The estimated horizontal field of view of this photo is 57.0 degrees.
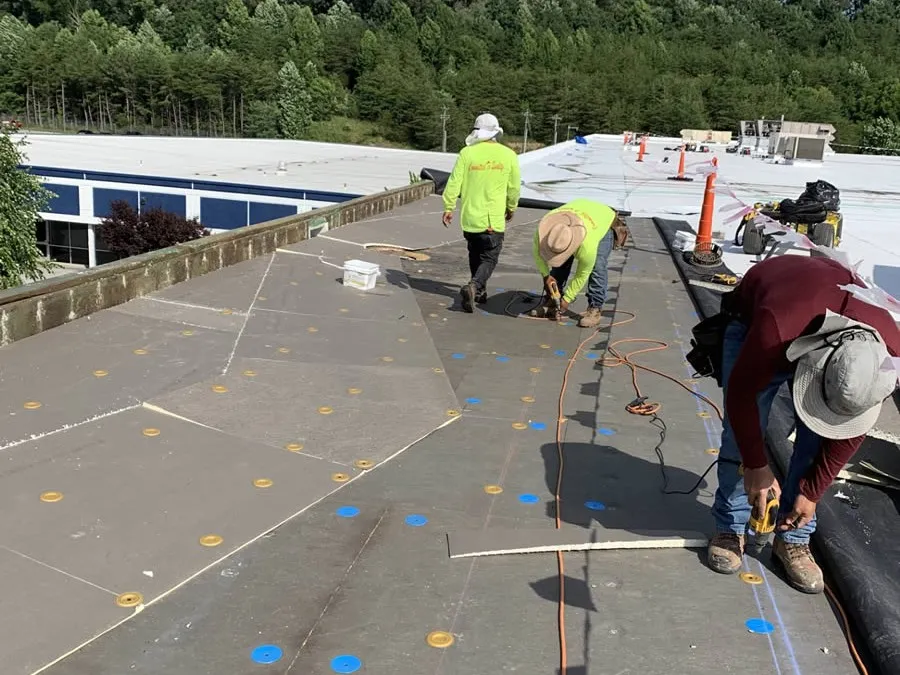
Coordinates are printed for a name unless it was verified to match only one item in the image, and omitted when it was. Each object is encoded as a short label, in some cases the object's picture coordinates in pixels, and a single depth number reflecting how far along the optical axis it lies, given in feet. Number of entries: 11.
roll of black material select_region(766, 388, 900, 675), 8.45
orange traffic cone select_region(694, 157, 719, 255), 30.04
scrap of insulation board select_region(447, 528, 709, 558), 9.96
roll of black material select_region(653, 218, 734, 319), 23.27
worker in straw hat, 19.54
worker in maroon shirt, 7.72
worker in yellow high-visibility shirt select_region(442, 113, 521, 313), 21.35
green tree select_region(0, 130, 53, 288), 50.55
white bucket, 23.13
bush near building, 78.64
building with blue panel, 78.95
